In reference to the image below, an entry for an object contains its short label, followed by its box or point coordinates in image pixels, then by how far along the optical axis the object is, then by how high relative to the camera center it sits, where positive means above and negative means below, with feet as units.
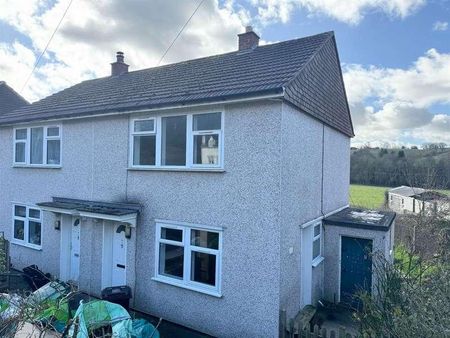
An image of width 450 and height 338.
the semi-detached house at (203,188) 24.52 -2.26
